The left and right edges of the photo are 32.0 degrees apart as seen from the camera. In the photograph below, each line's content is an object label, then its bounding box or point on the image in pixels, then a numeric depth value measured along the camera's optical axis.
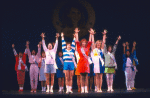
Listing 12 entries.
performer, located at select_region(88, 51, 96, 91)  8.23
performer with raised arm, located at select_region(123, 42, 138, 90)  8.71
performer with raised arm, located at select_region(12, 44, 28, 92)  8.89
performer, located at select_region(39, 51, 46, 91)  8.68
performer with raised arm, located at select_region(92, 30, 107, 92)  7.73
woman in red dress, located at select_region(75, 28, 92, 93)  7.35
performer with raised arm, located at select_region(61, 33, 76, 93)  7.30
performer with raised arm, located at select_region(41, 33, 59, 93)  7.89
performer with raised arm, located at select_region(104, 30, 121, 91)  8.05
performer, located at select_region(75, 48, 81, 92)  8.05
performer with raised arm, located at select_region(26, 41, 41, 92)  8.49
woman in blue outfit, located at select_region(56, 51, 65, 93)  8.36
